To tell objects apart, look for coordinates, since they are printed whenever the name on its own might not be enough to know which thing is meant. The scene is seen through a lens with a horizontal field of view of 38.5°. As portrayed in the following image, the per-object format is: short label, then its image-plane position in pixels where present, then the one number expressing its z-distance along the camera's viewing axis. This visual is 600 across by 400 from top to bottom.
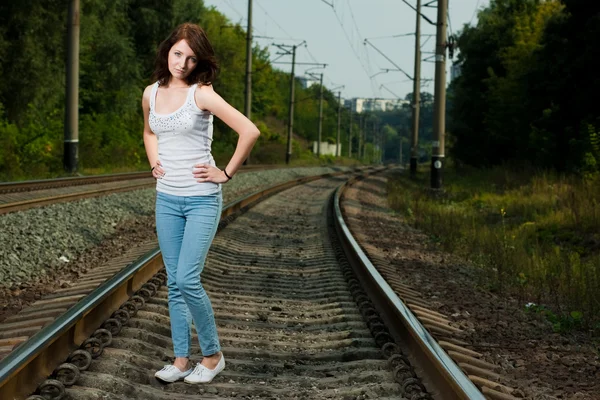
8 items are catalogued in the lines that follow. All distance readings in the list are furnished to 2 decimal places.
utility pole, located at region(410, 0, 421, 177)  43.12
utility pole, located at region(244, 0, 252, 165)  44.75
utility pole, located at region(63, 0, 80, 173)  24.50
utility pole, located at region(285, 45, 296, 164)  59.09
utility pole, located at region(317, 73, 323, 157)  75.68
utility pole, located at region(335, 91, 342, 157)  101.01
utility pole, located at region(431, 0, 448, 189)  23.66
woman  4.33
